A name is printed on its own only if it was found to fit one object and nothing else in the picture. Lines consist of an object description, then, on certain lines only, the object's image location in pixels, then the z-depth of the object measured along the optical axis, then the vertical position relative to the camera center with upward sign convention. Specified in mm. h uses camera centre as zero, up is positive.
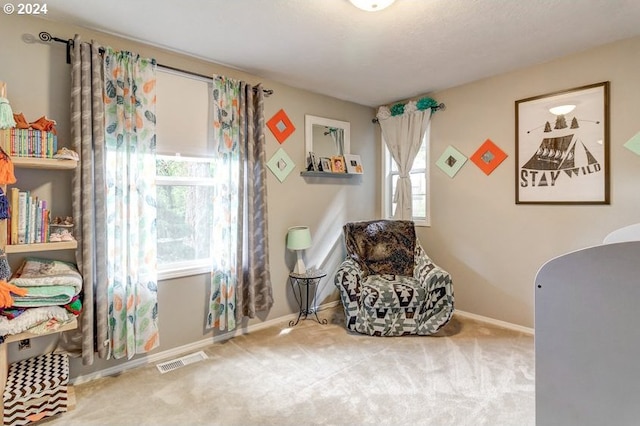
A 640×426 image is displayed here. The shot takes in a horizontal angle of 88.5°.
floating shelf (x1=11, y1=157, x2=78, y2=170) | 1817 +261
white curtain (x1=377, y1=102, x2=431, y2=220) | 3740 +802
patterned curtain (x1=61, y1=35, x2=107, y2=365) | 2117 +94
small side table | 3291 -820
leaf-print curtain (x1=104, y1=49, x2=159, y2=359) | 2279 +47
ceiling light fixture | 1882 +1183
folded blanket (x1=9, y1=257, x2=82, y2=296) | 1780 -379
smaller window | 3785 +274
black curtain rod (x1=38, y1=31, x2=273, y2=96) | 2090 +1087
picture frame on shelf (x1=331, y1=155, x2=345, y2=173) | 3702 +505
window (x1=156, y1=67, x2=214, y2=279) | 2619 +279
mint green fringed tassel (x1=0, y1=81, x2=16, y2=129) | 1689 +488
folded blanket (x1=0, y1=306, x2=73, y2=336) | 1715 -601
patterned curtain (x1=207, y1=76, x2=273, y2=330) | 2814 -6
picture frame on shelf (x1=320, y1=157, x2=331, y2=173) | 3591 +485
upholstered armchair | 2916 -823
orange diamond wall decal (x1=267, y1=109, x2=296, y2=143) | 3266 +835
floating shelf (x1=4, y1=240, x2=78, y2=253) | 1790 -215
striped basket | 1771 -1013
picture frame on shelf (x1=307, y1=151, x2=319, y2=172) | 3506 +482
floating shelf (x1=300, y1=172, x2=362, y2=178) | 3557 +385
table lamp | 3268 -321
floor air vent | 2436 -1179
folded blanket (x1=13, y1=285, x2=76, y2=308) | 1768 -486
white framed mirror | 3559 +824
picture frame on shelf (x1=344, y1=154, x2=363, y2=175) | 3830 +528
